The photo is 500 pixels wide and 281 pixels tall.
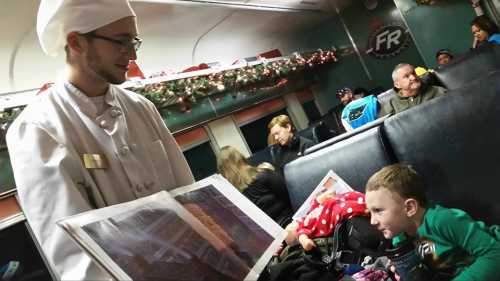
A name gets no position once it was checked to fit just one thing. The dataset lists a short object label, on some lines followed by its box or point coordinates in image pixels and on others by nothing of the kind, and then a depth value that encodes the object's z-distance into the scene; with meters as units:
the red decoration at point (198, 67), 6.52
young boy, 1.42
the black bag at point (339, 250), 1.41
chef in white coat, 0.99
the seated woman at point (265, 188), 2.95
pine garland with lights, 5.53
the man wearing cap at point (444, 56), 6.62
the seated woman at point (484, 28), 5.88
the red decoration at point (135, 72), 5.49
